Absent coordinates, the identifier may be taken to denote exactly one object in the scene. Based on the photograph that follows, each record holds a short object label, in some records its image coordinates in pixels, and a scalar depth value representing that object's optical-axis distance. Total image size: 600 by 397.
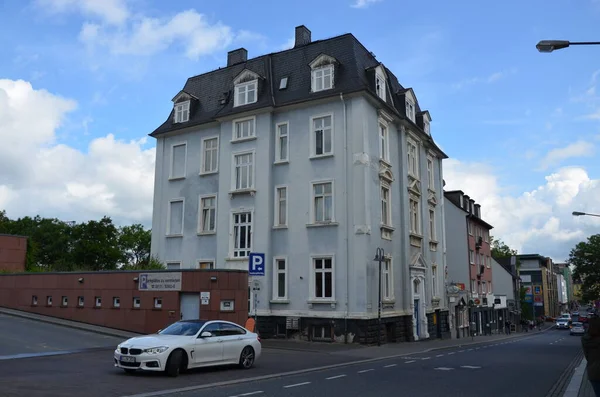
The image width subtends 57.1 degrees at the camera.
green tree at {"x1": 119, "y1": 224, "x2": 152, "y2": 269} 78.88
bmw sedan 13.28
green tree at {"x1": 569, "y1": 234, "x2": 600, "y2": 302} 75.19
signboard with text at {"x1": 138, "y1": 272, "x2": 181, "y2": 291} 22.84
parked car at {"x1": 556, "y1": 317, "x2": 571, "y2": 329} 75.12
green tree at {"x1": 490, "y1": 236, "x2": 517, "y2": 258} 94.94
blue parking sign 18.75
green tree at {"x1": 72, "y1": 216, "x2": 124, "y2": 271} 62.72
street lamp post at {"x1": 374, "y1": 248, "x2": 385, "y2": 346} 25.84
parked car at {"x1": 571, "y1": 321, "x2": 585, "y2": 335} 55.78
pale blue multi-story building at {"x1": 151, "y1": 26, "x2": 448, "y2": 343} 27.72
